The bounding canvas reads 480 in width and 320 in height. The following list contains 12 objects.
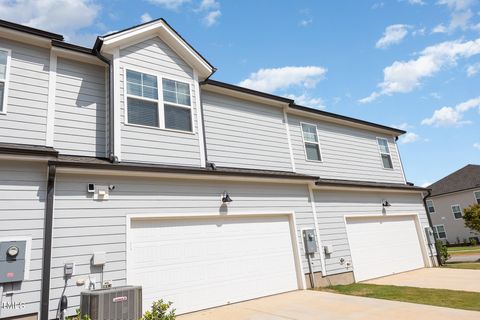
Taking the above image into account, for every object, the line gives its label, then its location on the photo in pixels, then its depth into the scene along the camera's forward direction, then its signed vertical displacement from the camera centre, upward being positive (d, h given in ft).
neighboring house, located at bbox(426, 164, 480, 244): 99.50 +7.17
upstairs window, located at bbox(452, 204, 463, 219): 102.14 +3.77
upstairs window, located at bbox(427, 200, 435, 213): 110.73 +6.80
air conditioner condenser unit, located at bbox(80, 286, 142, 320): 13.91 -1.91
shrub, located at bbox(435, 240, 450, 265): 43.27 -3.70
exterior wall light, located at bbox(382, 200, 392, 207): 39.29 +3.42
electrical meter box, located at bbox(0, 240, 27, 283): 15.74 +0.55
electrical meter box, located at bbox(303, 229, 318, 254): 29.01 -0.17
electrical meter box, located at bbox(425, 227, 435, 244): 42.34 -1.25
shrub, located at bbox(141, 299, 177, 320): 13.17 -2.39
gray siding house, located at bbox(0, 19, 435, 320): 17.80 +5.16
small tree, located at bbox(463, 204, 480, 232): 60.86 +0.90
